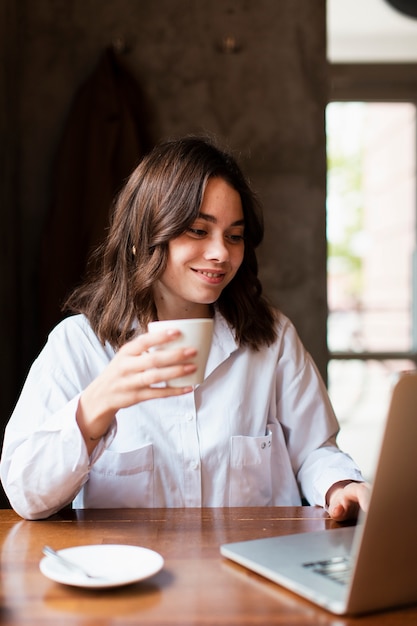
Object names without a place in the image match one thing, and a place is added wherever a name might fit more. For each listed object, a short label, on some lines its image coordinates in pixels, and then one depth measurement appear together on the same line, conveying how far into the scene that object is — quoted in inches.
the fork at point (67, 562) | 36.9
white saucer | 35.5
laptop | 30.7
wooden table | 32.8
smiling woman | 60.7
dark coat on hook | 111.5
